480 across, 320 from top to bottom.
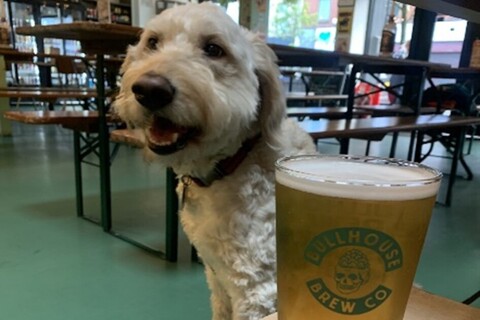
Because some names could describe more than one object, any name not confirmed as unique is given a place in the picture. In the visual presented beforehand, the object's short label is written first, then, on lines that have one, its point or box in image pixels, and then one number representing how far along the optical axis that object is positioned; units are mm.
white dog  828
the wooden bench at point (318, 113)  3239
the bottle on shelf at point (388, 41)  3094
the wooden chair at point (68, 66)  5215
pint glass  250
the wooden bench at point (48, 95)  3405
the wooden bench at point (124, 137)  1563
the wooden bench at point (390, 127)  1792
